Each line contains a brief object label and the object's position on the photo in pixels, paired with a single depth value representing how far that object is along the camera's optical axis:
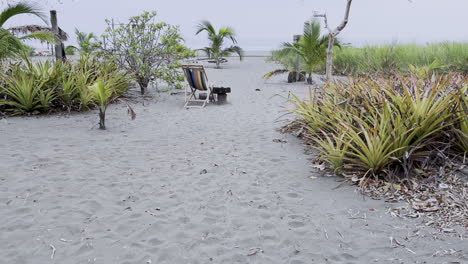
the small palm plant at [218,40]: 20.18
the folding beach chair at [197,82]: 8.30
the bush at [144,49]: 9.47
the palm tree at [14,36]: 8.25
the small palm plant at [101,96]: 5.94
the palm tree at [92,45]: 9.48
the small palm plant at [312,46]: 12.32
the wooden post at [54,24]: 9.78
